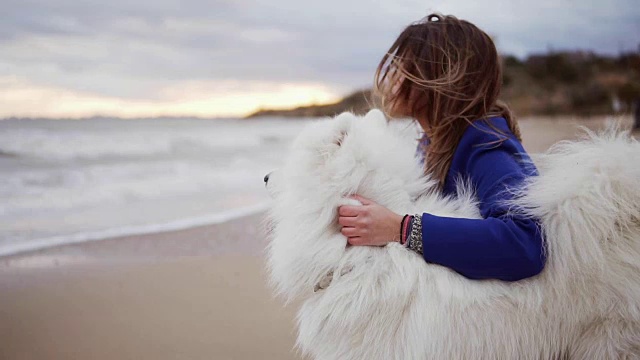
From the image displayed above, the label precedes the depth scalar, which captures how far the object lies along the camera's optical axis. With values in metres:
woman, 1.16
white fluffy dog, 1.12
